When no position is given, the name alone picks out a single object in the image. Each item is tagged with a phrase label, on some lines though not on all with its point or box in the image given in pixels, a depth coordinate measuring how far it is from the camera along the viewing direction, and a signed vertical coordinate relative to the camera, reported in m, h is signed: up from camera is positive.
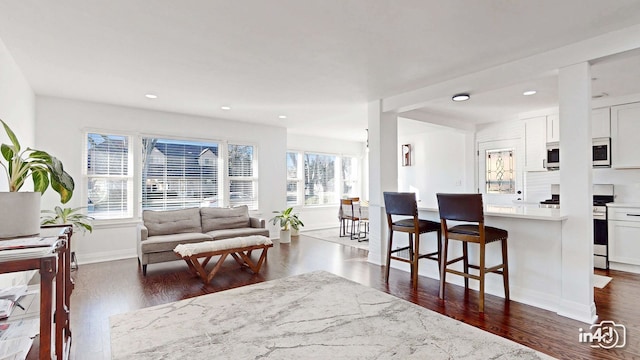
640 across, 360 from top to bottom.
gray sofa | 4.19 -0.74
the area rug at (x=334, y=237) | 6.08 -1.21
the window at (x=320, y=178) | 8.08 +0.08
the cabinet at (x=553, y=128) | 5.29 +0.87
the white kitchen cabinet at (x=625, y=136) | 4.36 +0.62
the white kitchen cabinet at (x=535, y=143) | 5.53 +0.66
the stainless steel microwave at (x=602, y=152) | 4.58 +0.41
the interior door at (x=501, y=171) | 5.98 +0.19
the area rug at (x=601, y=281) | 3.63 -1.19
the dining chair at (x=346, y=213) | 6.84 -0.70
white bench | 3.73 -0.85
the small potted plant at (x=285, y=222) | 6.33 -0.85
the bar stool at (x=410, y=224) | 3.55 -0.50
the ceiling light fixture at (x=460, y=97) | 3.80 +1.00
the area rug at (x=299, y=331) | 2.19 -1.17
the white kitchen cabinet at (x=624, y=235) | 4.13 -0.72
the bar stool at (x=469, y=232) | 2.92 -0.49
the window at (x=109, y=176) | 4.96 +0.09
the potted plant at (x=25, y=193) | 1.70 -0.05
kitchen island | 2.95 -0.73
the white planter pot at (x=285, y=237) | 6.31 -1.10
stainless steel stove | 4.35 -0.78
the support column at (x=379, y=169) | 4.68 +0.18
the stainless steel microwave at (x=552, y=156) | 5.14 +0.39
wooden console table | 1.32 -0.51
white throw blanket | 3.77 -0.79
